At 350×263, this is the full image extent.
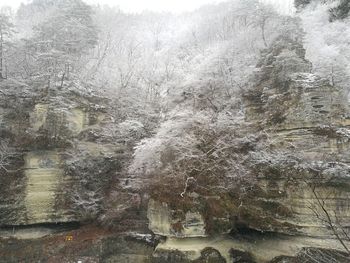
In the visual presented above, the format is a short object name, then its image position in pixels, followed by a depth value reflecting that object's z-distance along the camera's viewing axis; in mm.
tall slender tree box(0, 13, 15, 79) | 21073
